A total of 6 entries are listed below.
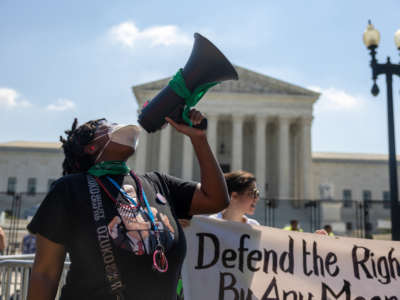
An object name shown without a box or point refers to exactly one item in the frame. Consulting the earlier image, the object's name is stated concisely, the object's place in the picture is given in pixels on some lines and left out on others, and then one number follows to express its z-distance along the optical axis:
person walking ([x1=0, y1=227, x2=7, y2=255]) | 4.27
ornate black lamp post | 10.38
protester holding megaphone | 2.04
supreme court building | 46.25
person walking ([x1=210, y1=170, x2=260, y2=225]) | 4.45
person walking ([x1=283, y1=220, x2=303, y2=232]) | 12.98
